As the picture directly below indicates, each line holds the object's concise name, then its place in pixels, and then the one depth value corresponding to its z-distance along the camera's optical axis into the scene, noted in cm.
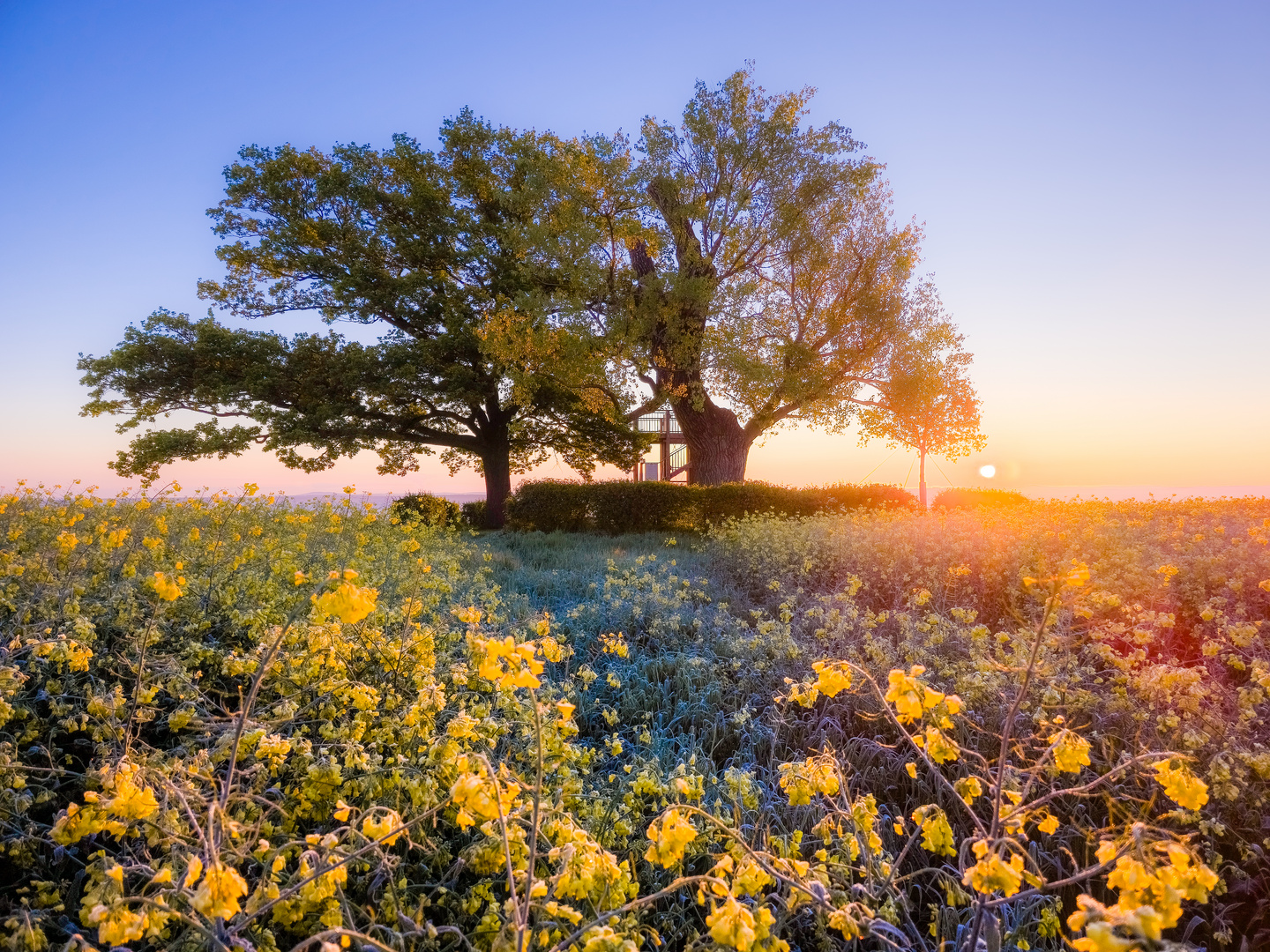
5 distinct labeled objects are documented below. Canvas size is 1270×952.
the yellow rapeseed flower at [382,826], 140
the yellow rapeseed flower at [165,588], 209
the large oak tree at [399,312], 1398
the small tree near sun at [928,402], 1430
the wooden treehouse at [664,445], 2197
